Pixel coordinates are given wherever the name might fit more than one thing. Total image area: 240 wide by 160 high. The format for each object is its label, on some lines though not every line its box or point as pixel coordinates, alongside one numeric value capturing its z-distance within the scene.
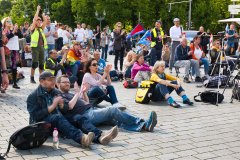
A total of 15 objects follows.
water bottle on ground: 5.45
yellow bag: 8.80
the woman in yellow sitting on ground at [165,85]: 8.54
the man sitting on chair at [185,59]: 12.62
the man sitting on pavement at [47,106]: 5.63
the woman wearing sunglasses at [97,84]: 7.95
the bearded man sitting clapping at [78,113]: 5.65
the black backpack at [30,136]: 5.26
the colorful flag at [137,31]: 20.48
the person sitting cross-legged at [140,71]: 11.23
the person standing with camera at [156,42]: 14.44
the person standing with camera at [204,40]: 19.31
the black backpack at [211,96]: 8.98
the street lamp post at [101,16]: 46.76
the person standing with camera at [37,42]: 11.06
